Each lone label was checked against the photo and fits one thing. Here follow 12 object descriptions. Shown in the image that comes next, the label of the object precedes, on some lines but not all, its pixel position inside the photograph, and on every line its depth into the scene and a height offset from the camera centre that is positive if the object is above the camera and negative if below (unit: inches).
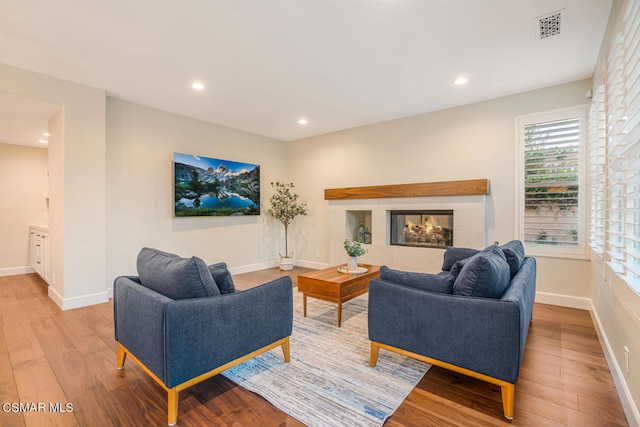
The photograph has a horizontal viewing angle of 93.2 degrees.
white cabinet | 178.6 -25.6
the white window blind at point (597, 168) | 107.1 +17.4
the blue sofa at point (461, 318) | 67.4 -25.8
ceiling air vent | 96.3 +62.6
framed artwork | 190.2 +17.2
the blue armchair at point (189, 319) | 66.1 -26.4
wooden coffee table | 122.2 -30.8
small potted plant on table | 142.3 -18.8
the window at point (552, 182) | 144.3 +15.3
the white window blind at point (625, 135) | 63.4 +19.3
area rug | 70.8 -46.5
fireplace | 189.0 -10.2
